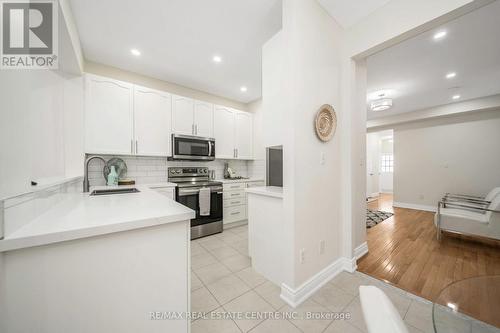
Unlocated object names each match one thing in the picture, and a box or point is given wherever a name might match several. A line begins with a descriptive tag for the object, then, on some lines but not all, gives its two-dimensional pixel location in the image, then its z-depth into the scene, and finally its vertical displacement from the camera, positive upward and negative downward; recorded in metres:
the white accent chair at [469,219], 2.49 -0.82
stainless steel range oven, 2.86 -0.49
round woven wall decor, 1.72 +0.46
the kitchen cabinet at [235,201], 3.35 -0.68
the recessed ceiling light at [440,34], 2.02 +1.55
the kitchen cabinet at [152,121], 2.69 +0.74
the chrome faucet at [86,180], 2.27 -0.16
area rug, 3.70 -1.21
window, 8.02 +0.14
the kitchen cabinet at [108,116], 2.34 +0.72
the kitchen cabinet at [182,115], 3.02 +0.92
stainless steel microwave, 2.96 +0.34
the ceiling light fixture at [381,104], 3.72 +1.35
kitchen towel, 2.91 -0.57
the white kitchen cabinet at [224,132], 3.55 +0.73
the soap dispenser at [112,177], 2.41 -0.13
